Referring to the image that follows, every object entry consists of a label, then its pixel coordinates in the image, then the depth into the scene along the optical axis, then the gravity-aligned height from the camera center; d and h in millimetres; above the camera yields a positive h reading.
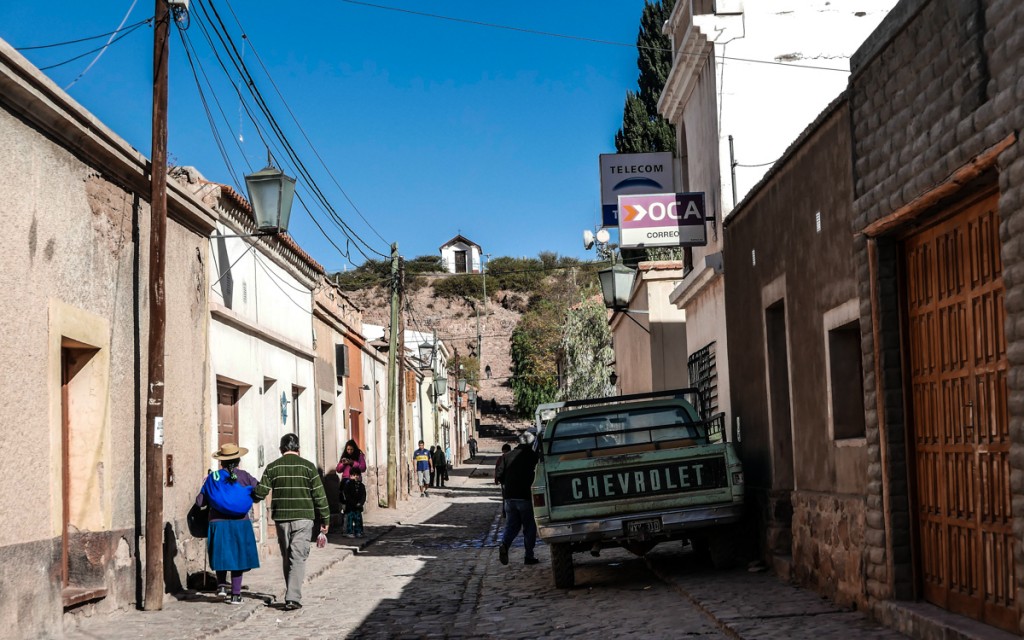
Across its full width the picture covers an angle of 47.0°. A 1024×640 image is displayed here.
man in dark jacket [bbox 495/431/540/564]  15227 -998
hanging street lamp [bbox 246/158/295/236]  14359 +2777
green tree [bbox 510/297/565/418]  78000 +3732
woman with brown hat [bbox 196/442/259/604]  11914 -988
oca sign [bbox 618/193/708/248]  16453 +2710
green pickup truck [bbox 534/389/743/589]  12070 -903
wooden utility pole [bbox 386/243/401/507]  29641 +689
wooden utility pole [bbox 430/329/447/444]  55312 -422
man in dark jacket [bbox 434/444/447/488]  41031 -1775
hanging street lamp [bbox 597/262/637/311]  21734 +2370
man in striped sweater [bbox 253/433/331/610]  11672 -849
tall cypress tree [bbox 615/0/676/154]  41981 +11556
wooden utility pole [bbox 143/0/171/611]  11258 +807
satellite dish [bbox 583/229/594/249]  22491 +3372
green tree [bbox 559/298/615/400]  48094 +2595
